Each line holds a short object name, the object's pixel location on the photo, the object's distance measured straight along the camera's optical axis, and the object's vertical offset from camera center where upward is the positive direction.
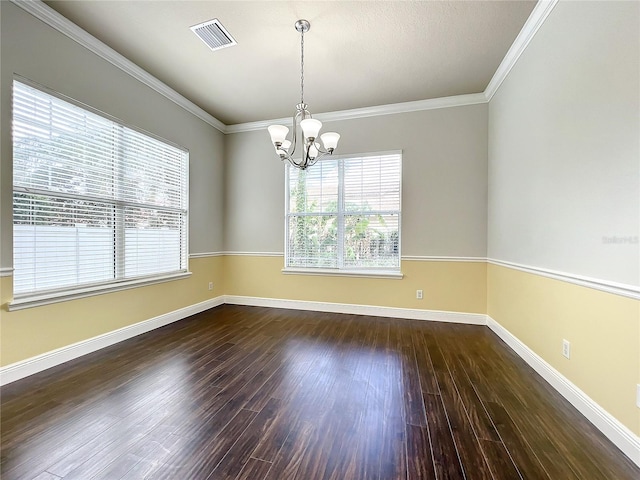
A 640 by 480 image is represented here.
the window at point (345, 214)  3.90 +0.36
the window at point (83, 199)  2.18 +0.37
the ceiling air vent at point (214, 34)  2.38 +1.86
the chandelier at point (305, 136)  2.25 +0.90
